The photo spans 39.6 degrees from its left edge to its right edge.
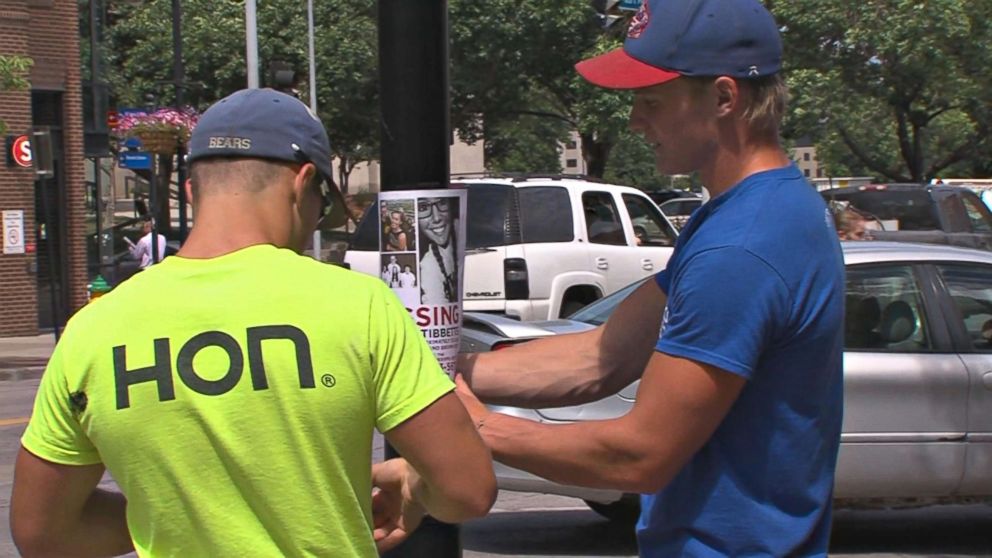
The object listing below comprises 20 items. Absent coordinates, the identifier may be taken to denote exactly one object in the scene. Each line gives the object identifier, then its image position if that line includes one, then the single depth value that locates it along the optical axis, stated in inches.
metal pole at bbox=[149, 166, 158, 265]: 908.6
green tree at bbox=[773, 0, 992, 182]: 1252.5
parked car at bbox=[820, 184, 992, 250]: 770.8
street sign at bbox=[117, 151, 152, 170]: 1302.9
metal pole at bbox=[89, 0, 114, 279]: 1017.5
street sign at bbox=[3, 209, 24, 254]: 881.5
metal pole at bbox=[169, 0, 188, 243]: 976.9
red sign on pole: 855.7
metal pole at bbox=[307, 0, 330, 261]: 1302.9
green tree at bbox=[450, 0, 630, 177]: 1348.4
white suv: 570.3
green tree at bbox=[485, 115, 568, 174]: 1950.1
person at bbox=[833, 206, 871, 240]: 573.0
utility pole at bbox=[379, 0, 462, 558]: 134.0
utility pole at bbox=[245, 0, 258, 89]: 906.4
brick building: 887.1
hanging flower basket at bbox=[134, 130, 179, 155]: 932.0
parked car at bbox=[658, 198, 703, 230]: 1705.2
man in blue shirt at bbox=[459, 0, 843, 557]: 92.9
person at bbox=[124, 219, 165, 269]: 1005.2
